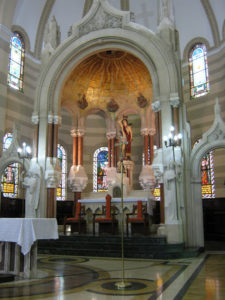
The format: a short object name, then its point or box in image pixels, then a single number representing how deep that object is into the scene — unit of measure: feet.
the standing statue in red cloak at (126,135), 53.62
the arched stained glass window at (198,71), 63.10
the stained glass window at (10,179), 57.47
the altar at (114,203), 46.01
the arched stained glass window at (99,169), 66.64
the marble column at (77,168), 54.29
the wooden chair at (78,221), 43.96
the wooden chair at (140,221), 40.27
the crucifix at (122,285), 19.37
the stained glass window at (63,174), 65.41
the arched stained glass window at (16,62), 61.67
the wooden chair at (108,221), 41.65
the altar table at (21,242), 22.67
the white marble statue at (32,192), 45.50
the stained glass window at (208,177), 59.47
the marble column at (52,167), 46.09
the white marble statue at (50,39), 51.31
